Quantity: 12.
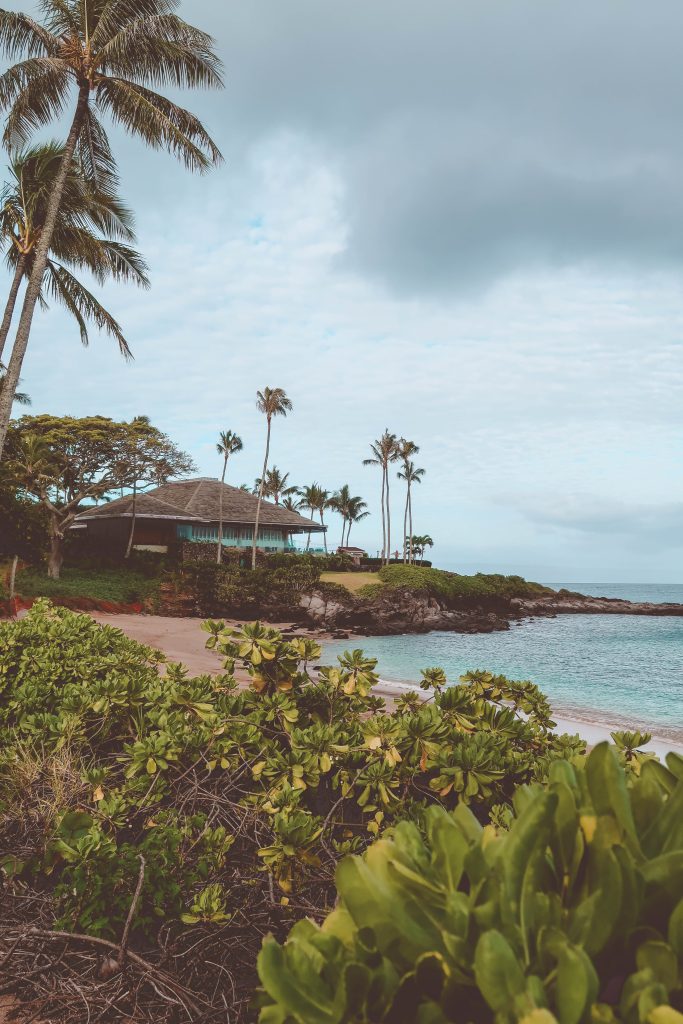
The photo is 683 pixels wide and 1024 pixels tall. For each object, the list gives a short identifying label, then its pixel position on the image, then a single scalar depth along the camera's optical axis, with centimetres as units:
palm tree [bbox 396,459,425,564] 6069
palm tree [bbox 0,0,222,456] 1160
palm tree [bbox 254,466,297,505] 6750
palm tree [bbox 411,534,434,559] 6810
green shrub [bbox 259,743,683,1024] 75
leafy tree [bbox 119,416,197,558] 2927
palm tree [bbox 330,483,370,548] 7162
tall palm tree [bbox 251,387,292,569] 3706
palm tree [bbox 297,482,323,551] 7162
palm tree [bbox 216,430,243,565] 4269
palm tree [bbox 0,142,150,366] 1445
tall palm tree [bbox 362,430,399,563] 5252
